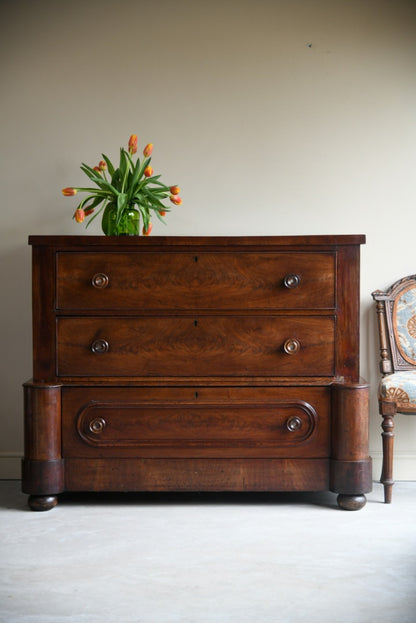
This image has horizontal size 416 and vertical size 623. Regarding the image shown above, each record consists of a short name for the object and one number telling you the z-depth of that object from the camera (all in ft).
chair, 9.87
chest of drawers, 8.39
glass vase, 8.81
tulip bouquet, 8.84
